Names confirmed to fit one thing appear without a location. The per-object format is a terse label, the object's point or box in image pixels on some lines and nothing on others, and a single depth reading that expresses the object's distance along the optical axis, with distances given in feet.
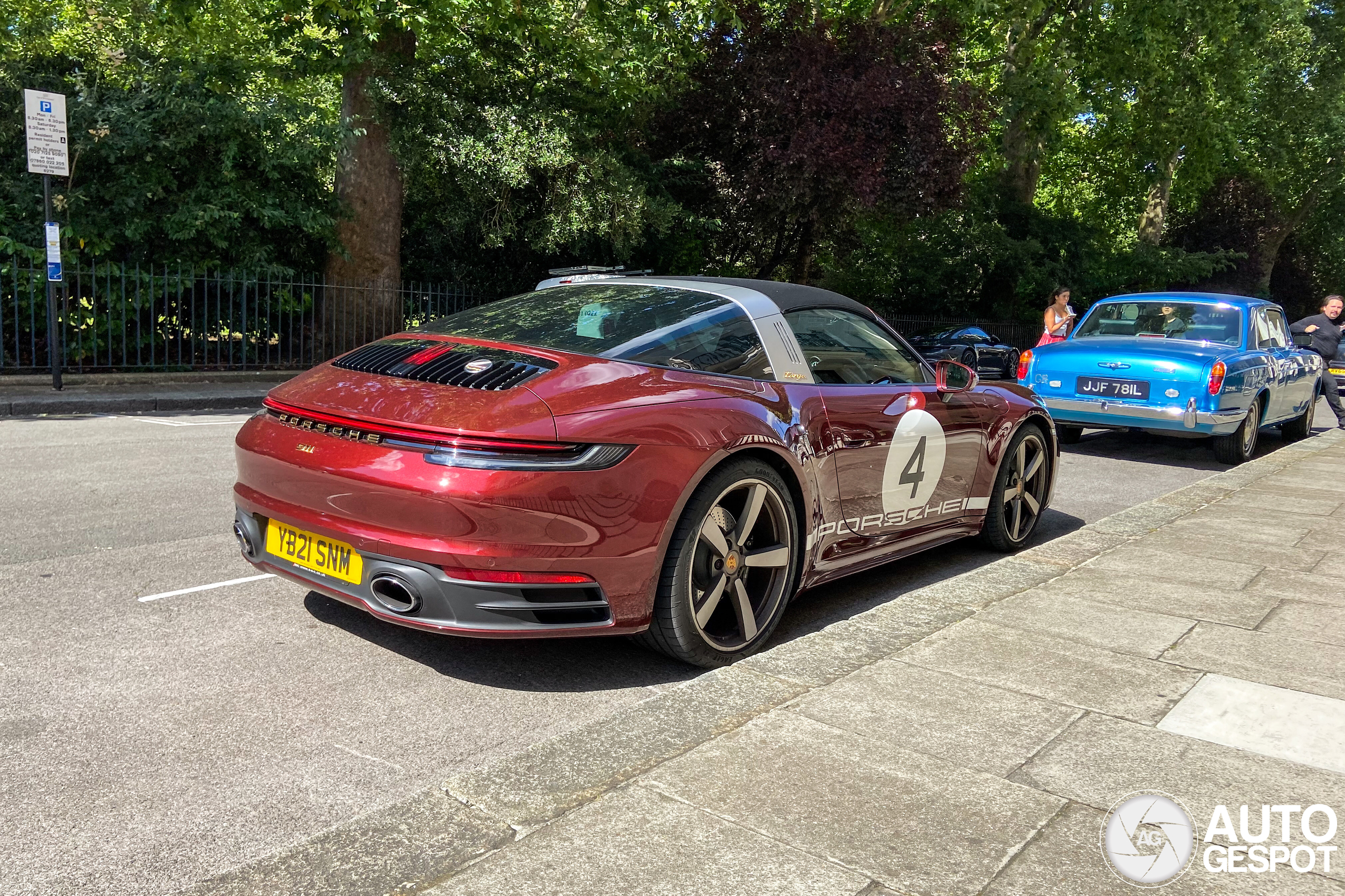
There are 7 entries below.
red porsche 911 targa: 11.45
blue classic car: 34.45
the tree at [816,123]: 68.85
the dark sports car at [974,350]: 83.92
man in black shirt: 48.60
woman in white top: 47.83
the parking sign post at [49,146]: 41.01
